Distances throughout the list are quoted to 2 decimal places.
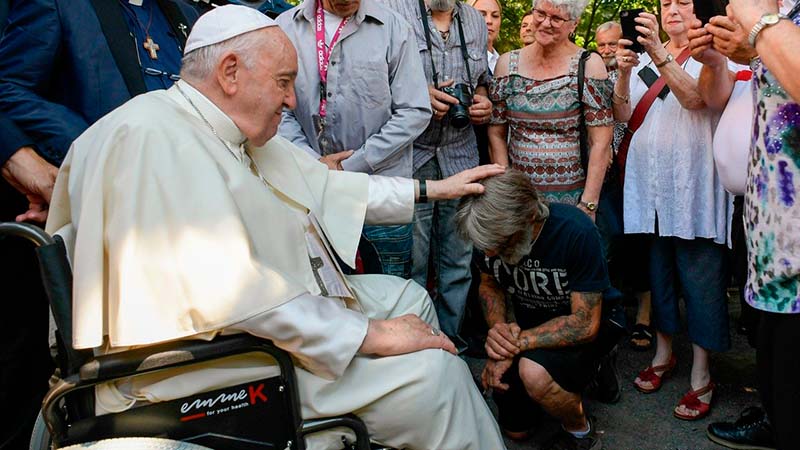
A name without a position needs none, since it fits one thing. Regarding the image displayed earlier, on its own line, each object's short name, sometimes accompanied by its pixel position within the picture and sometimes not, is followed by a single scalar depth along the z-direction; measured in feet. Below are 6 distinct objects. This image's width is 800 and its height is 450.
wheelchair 5.86
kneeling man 8.99
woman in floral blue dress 5.83
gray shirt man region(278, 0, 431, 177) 10.90
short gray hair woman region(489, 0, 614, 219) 11.51
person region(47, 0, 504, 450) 6.15
